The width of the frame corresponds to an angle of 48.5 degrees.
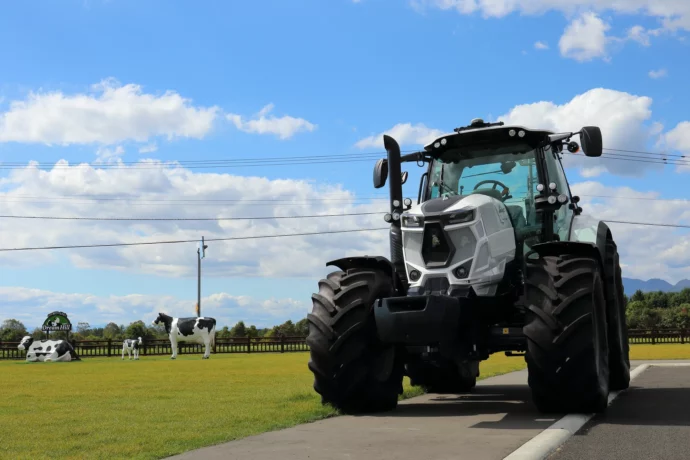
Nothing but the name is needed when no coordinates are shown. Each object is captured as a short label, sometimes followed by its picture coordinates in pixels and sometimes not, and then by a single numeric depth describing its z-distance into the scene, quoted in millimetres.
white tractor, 7840
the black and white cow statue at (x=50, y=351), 34750
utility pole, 52953
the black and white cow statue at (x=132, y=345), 37175
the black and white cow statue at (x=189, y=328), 39344
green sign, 41125
